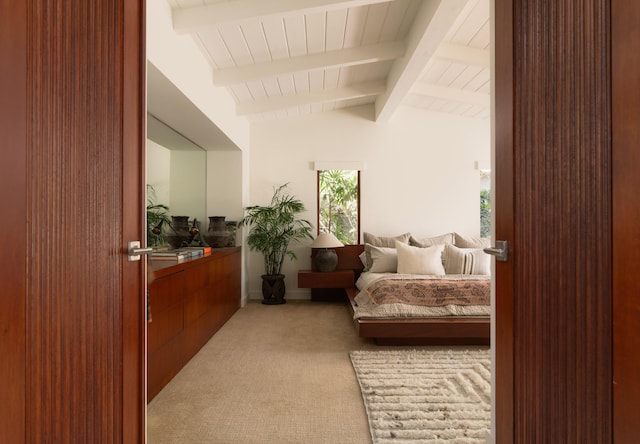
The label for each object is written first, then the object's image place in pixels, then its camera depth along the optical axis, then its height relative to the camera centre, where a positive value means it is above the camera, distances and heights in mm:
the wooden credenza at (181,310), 2330 -680
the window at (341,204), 5562 +282
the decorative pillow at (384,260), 4707 -467
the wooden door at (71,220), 715 +7
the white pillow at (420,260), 4391 -433
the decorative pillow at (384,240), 5141 -232
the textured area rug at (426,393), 1889 -1048
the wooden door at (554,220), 791 +10
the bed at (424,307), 3154 -747
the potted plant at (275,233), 5012 -139
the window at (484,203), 5703 +302
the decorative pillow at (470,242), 5090 -253
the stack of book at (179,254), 2863 -257
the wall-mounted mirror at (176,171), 3359 +533
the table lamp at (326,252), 4957 -389
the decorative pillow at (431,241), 5121 -242
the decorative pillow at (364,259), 5023 -484
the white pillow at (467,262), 4438 -459
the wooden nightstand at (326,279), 4945 -738
